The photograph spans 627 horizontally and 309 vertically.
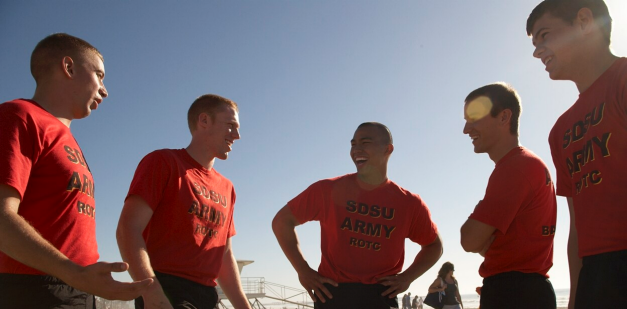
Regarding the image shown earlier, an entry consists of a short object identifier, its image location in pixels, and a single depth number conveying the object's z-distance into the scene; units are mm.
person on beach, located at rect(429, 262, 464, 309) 10586
